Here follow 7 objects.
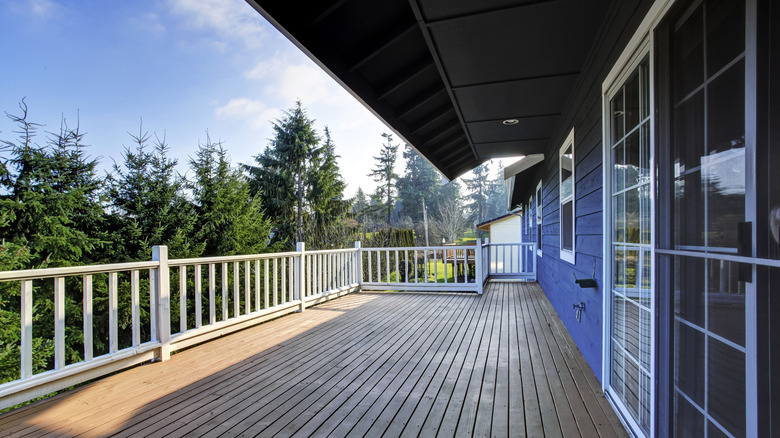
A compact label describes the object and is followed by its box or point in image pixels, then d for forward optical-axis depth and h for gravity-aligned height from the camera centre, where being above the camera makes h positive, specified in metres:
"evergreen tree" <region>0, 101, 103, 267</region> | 4.75 +0.31
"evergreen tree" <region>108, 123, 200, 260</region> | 5.97 +0.27
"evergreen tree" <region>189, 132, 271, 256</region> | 6.83 +0.30
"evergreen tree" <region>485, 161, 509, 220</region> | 38.91 +2.42
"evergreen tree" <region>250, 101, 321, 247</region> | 14.02 +1.98
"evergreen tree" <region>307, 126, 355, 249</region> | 13.78 +0.68
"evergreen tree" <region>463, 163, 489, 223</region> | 37.84 +3.29
